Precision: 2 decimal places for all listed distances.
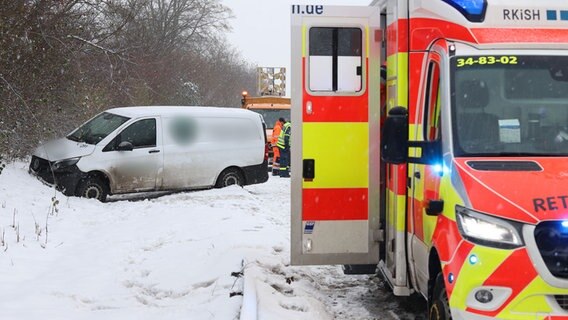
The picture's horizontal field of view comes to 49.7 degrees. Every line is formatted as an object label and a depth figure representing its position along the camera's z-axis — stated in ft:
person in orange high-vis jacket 66.13
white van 39.27
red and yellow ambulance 12.28
